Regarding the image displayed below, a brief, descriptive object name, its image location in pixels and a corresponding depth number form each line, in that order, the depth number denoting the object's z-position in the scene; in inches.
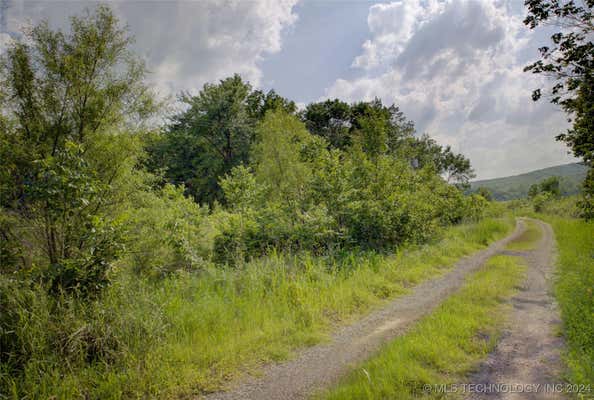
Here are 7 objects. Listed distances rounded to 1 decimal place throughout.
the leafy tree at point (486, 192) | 2691.4
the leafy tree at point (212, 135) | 1346.0
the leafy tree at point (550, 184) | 2684.5
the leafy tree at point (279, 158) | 602.0
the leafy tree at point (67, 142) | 171.9
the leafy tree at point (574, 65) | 248.4
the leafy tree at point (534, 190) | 2718.0
